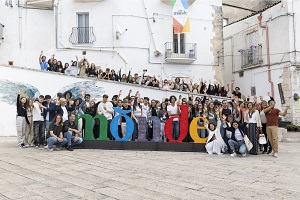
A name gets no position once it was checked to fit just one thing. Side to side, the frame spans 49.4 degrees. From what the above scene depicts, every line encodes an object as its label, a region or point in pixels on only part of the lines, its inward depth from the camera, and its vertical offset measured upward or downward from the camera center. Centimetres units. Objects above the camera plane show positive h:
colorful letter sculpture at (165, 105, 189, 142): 1055 -73
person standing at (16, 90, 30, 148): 1077 -49
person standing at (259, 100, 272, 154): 1044 -72
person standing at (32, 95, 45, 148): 1066 -62
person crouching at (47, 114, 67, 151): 989 -90
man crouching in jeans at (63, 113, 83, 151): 1019 -92
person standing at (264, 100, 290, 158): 985 -62
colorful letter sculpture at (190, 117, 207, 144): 1049 -89
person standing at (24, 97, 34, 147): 1089 -90
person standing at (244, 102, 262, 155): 1007 -78
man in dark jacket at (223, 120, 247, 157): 977 -112
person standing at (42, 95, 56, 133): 1046 -26
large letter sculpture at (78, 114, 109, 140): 1067 -78
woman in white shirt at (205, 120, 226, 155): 1007 -120
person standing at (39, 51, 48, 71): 1642 +207
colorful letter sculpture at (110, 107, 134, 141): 1062 -75
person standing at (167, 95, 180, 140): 1074 -35
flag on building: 1944 +520
